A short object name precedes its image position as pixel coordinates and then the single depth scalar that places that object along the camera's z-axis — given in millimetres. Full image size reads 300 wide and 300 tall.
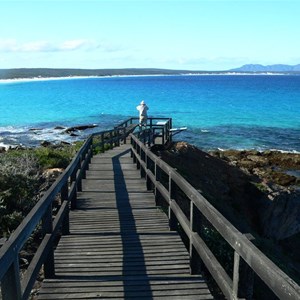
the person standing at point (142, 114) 21688
